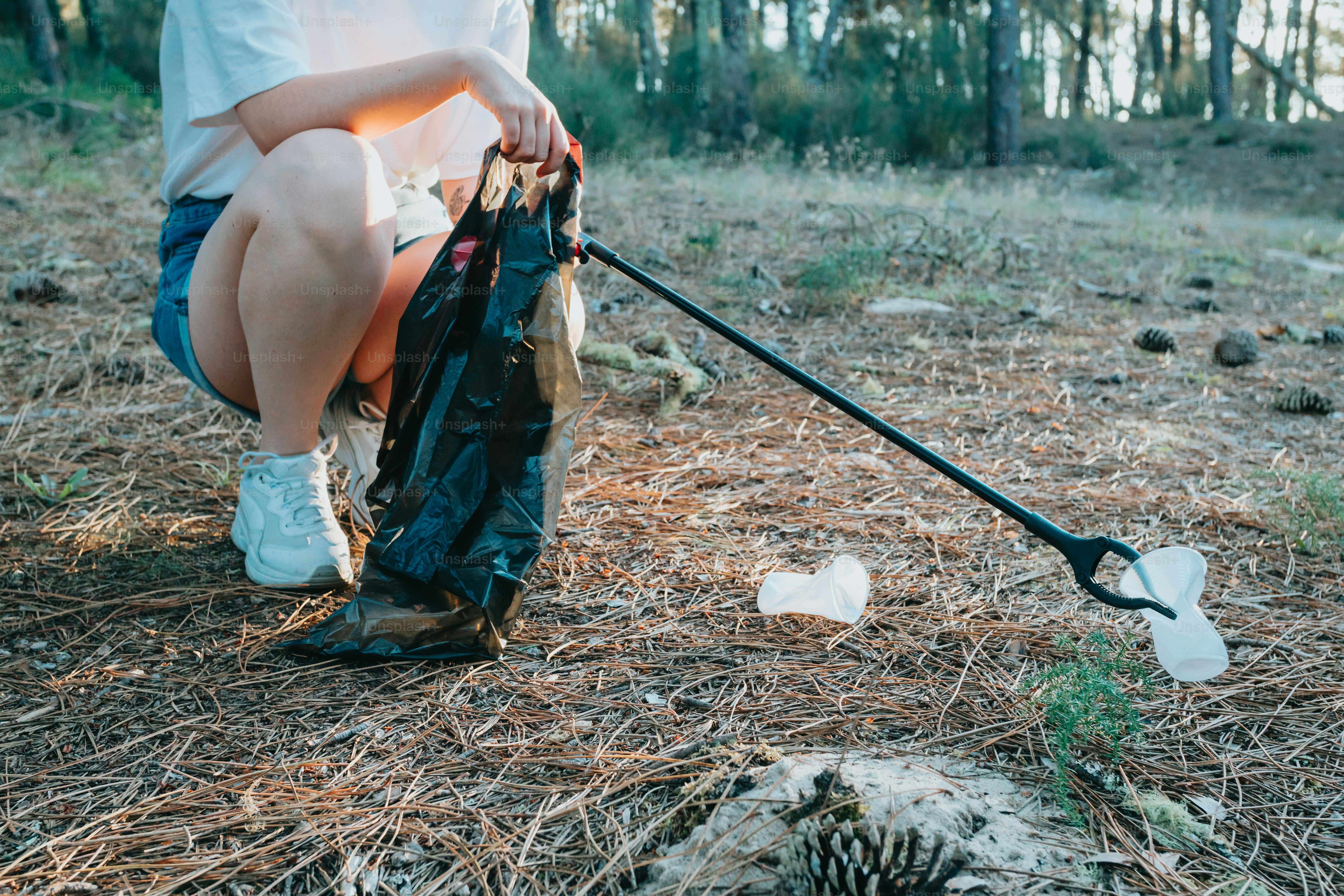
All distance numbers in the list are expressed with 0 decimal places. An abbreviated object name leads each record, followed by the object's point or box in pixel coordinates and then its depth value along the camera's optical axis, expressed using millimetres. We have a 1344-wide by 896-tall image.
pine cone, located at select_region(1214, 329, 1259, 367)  3002
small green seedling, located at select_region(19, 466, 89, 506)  1868
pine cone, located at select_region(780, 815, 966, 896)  814
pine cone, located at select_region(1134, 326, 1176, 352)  3141
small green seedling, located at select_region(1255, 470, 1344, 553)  1682
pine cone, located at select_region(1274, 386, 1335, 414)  2539
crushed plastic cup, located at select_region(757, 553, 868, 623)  1445
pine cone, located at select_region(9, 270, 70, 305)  3094
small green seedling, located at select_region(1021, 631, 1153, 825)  1057
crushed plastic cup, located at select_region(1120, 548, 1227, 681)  1145
